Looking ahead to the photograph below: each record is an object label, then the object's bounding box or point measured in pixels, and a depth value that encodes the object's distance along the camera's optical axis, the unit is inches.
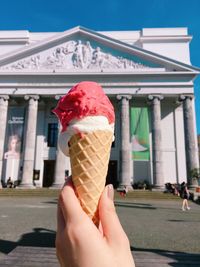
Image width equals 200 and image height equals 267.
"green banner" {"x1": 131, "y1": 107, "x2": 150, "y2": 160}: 1064.2
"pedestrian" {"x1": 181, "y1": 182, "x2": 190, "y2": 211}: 583.1
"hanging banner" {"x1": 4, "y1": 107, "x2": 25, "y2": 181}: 1101.1
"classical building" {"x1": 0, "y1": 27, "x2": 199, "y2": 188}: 1101.1
